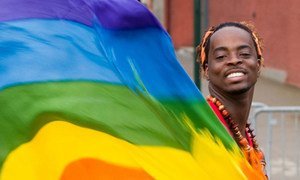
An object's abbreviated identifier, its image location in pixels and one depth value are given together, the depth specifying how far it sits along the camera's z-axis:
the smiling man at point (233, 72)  2.86
